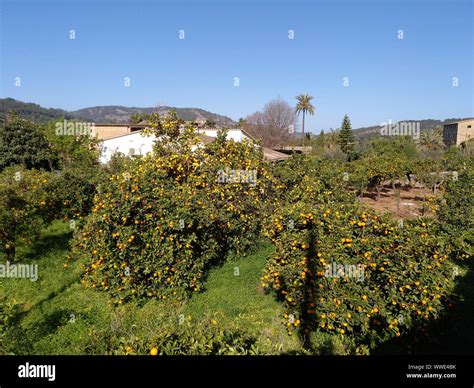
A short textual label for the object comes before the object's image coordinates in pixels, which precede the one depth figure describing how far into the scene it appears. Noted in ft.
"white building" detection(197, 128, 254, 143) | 97.21
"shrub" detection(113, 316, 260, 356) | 8.44
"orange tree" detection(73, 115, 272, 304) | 21.20
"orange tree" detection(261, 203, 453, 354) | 16.17
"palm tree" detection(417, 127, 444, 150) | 160.76
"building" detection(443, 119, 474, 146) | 189.78
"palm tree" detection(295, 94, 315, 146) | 170.07
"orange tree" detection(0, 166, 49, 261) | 25.64
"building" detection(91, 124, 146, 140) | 129.59
